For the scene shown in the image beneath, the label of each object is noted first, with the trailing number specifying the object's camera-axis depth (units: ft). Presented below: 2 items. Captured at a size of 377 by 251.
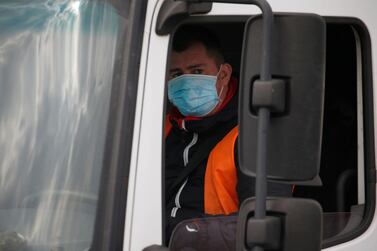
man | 15.93
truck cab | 13.41
